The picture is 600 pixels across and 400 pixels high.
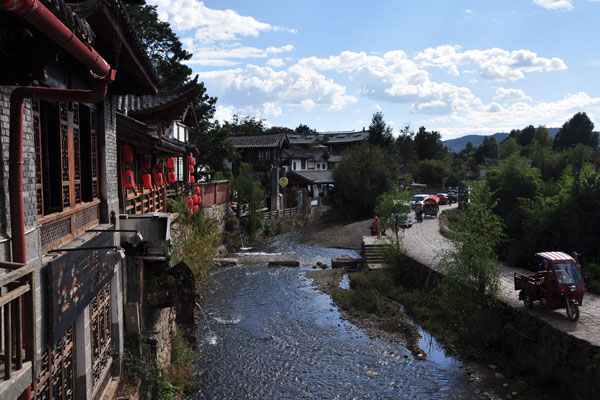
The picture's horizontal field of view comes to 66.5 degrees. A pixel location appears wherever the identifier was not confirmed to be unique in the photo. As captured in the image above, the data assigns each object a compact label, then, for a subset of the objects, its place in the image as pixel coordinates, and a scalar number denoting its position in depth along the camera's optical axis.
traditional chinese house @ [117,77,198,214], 11.26
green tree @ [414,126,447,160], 82.25
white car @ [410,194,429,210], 47.56
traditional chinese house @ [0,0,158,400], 4.18
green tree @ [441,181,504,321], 14.66
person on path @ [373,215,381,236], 31.54
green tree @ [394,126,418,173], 77.38
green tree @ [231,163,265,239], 34.34
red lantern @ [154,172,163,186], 14.78
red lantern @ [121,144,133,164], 11.43
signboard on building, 5.62
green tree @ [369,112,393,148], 67.06
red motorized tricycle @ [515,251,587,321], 12.75
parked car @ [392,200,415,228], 24.52
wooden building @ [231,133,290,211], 54.88
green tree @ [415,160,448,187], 72.69
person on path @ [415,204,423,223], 38.39
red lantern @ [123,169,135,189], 11.07
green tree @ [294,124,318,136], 100.64
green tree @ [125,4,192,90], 30.08
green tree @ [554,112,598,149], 80.81
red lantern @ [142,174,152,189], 13.36
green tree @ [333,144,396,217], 49.78
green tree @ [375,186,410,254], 24.62
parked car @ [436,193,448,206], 53.13
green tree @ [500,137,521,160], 75.06
